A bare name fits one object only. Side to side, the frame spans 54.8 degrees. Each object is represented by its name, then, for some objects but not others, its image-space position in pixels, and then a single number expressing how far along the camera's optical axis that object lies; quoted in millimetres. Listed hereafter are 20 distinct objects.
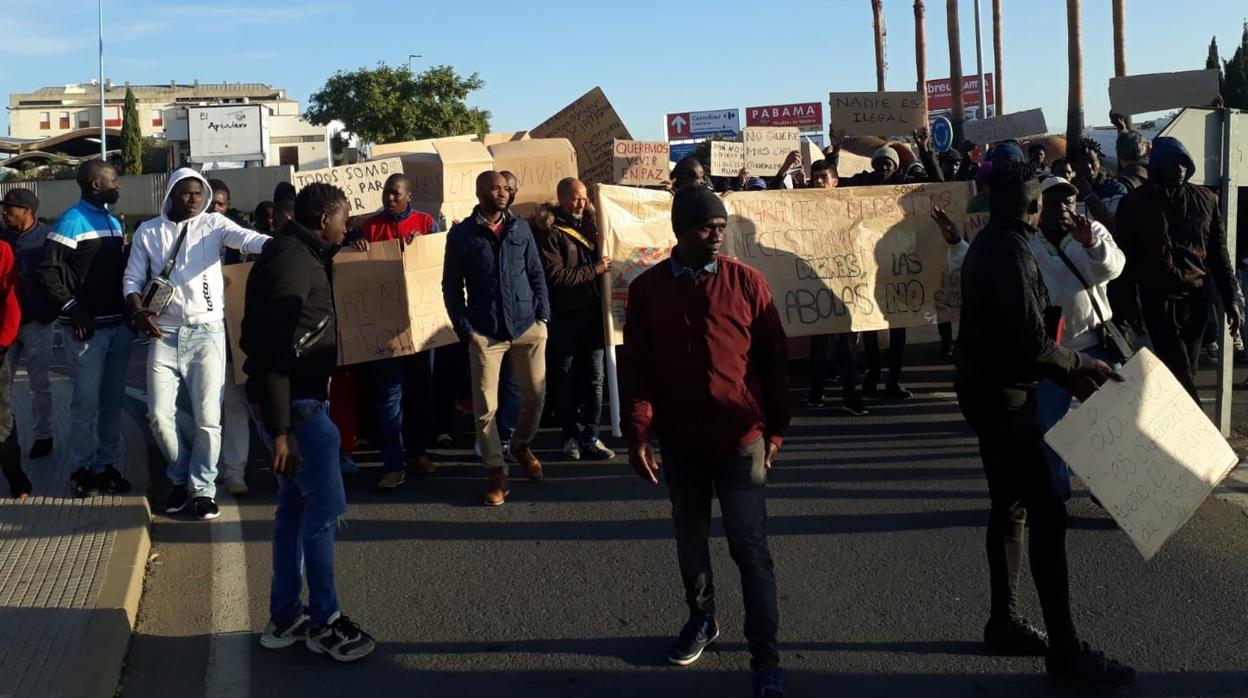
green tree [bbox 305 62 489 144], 66375
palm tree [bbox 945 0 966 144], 35750
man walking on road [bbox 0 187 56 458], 7867
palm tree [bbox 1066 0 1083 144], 31469
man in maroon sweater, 4379
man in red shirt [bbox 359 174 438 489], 8117
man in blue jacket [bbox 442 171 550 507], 7137
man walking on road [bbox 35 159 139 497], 7309
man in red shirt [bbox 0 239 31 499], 7266
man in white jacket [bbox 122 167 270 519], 6914
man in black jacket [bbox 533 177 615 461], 8109
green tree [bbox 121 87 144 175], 78000
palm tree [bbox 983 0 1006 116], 41181
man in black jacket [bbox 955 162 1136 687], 4355
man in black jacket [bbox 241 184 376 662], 4660
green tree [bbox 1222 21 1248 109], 53156
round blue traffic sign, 20636
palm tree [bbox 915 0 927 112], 41375
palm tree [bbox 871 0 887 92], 48969
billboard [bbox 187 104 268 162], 67375
